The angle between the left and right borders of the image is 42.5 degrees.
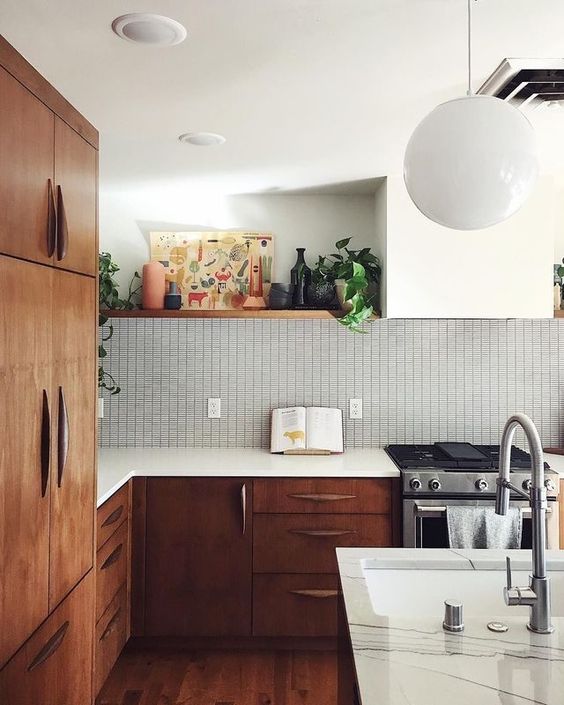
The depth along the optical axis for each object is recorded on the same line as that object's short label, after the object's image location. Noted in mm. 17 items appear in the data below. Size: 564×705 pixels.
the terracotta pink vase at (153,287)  3865
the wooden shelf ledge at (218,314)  3758
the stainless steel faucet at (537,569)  1436
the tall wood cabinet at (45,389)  1652
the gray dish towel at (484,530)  3314
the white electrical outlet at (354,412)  4031
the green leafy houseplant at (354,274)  3658
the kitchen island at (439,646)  1204
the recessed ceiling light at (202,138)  2861
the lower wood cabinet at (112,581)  2908
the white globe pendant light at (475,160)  1381
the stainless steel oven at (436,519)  3336
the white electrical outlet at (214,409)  4035
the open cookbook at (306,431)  3843
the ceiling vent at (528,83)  2094
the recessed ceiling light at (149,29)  1818
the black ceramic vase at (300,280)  3846
